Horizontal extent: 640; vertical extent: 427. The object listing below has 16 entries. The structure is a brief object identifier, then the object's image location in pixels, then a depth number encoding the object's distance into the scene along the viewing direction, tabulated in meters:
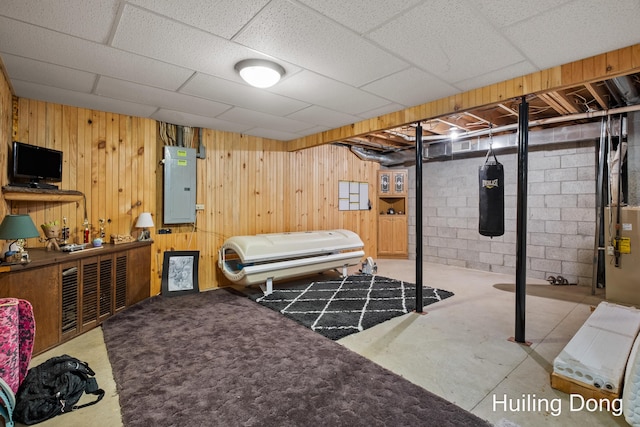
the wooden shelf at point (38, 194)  2.84
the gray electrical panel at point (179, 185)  4.24
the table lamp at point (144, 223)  3.83
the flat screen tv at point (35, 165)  2.92
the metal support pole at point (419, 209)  3.52
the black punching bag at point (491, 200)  3.38
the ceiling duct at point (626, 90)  3.33
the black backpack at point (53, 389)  1.83
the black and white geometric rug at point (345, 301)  3.24
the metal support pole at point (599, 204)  4.30
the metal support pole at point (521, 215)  2.77
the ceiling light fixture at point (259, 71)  2.49
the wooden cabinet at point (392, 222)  7.09
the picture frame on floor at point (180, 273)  4.21
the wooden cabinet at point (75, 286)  2.55
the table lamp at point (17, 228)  2.28
